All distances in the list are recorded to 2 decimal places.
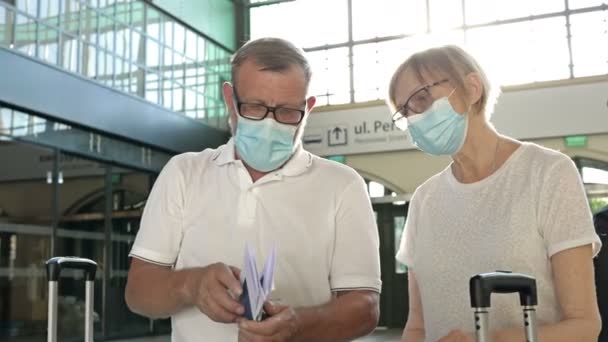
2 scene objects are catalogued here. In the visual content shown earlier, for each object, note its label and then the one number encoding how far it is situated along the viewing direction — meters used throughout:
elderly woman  1.63
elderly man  1.72
